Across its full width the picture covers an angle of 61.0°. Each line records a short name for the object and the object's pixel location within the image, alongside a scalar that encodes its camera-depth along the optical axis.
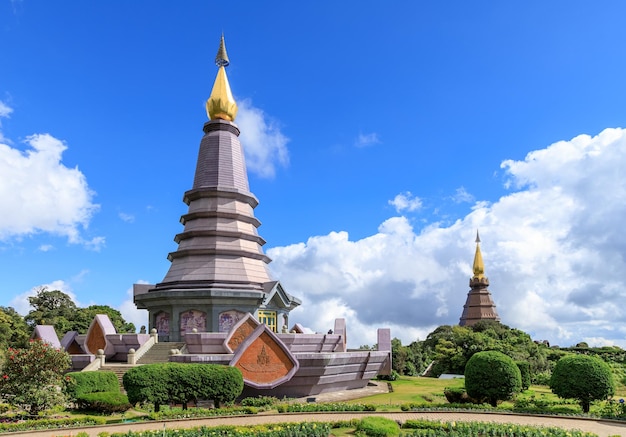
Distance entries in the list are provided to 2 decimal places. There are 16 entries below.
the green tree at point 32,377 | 20.75
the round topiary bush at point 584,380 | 21.44
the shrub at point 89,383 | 22.70
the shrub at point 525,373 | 31.97
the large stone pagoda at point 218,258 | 33.91
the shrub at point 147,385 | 20.48
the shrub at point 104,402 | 21.48
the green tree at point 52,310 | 51.38
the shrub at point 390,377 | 37.22
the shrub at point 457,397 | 24.25
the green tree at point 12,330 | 45.06
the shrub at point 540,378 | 36.82
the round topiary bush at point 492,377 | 22.23
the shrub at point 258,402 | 23.50
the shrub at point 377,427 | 15.87
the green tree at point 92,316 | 52.88
